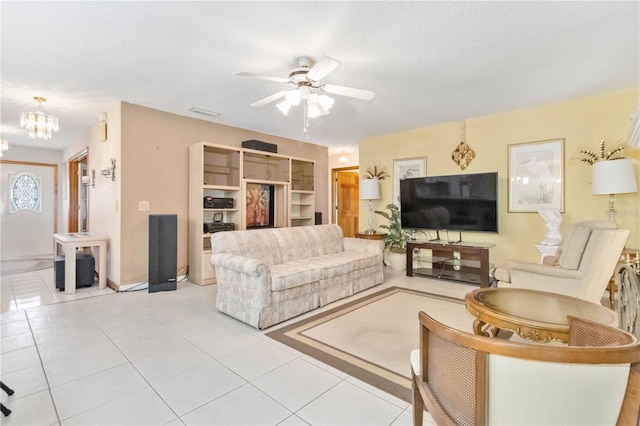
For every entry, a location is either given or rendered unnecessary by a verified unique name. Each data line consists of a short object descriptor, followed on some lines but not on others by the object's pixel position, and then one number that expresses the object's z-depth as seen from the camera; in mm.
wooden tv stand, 4117
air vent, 4272
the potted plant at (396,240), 5320
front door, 6453
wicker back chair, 787
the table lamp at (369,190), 5645
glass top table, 1658
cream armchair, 2273
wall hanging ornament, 4758
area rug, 2037
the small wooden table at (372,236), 5570
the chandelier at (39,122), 3814
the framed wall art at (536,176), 4004
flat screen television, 4270
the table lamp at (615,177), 3215
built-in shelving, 4391
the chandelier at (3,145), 4984
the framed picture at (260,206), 5035
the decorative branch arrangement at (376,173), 5844
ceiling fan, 2685
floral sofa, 2766
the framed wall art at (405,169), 5316
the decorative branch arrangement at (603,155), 3580
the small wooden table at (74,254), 3840
